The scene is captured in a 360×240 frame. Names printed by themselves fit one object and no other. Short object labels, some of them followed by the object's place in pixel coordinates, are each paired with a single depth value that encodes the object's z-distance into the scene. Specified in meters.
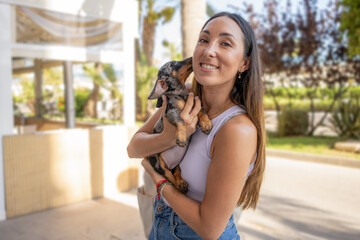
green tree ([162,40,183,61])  22.74
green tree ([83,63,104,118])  15.70
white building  4.64
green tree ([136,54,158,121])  16.73
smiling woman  1.28
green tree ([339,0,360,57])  9.32
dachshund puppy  1.44
